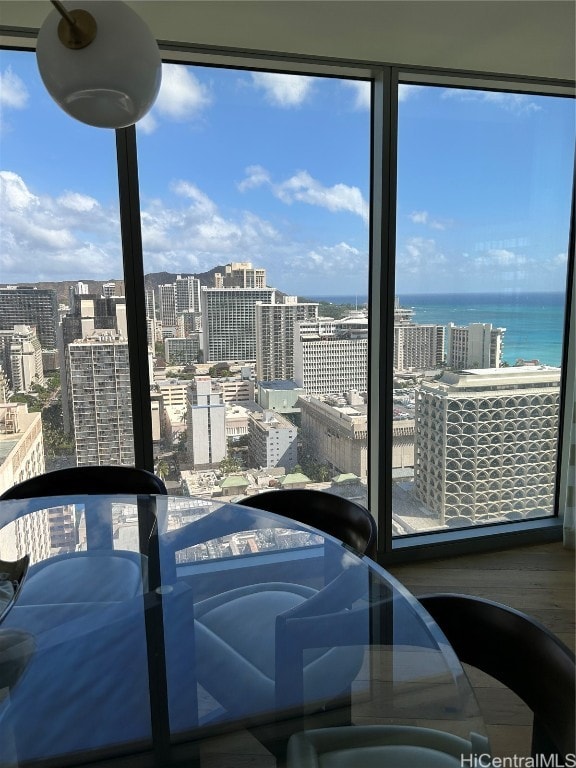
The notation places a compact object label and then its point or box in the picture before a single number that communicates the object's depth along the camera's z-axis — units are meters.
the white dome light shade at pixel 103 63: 1.07
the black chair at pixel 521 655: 0.92
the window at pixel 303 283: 2.48
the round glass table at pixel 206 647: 1.05
